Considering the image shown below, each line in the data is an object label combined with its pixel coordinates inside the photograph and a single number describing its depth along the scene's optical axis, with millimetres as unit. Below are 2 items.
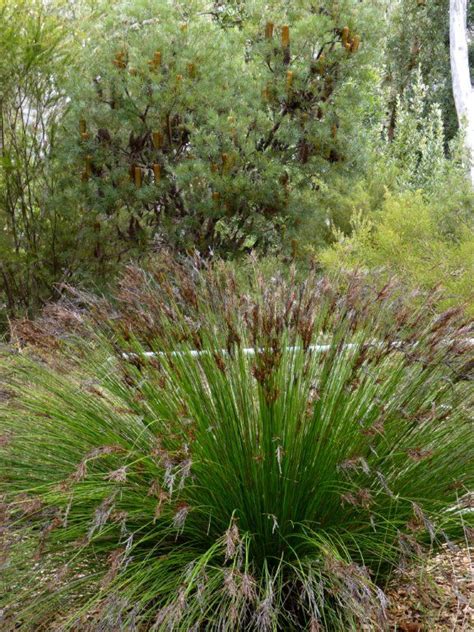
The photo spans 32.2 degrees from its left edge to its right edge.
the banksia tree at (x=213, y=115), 8172
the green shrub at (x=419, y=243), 6715
